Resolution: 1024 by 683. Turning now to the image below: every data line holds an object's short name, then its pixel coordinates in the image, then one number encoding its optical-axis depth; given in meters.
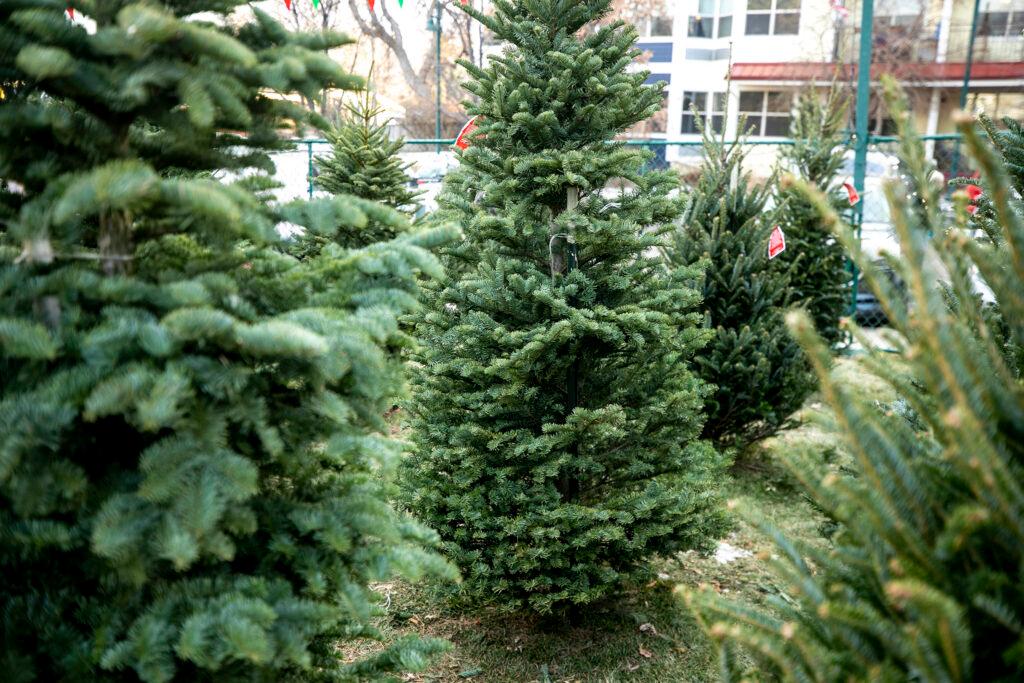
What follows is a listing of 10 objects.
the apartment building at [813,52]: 24.86
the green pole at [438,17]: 17.05
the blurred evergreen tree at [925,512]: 1.26
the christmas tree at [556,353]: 3.67
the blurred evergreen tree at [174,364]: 1.67
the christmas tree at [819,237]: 8.84
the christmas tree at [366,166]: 8.11
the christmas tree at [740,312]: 6.03
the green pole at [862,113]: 10.02
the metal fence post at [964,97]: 11.69
